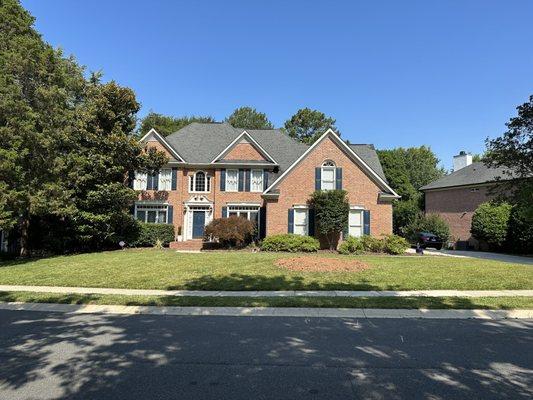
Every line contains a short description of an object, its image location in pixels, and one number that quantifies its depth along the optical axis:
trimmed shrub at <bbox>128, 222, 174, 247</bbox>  26.73
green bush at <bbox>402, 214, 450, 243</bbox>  35.44
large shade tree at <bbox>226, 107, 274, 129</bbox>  63.81
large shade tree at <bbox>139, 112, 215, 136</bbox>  55.15
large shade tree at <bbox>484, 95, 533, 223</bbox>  18.89
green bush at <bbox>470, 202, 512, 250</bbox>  28.47
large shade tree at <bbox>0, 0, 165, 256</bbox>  18.88
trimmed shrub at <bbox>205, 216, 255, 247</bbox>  24.38
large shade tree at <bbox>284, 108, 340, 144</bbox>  62.16
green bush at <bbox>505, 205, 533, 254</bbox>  26.64
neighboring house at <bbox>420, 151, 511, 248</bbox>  35.00
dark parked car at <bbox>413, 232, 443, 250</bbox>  32.22
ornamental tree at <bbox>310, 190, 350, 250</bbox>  24.28
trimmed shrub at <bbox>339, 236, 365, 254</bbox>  23.30
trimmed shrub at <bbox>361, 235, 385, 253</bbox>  23.47
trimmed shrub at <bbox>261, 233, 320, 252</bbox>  23.44
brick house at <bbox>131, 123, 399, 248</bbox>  25.86
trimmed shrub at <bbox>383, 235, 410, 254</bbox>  22.90
